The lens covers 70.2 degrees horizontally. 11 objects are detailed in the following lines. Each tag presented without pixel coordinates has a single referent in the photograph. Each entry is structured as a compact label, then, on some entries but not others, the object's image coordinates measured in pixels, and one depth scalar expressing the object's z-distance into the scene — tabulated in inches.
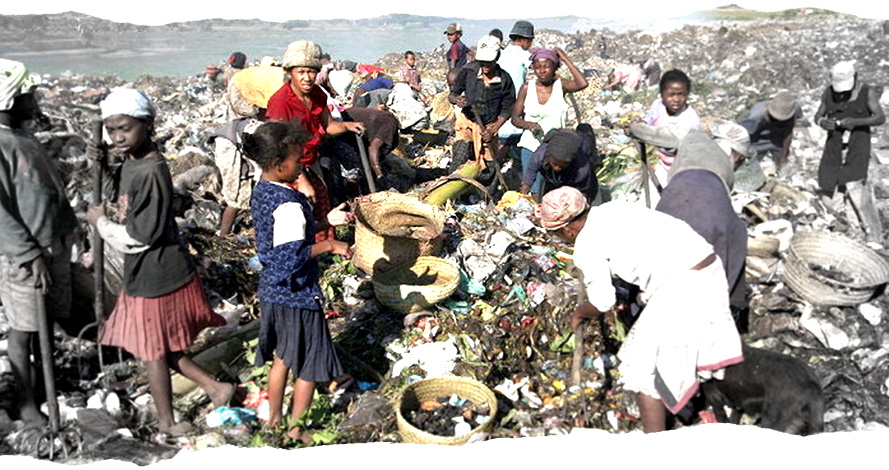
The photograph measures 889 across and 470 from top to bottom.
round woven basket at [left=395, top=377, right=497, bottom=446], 112.9
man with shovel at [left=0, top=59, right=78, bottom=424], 100.3
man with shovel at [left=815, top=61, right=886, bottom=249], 175.9
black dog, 101.8
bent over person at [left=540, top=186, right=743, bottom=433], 97.4
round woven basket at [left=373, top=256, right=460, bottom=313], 151.3
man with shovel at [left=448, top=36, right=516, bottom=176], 227.5
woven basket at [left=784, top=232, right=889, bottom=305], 154.4
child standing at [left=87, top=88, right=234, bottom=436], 101.4
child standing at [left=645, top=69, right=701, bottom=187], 147.3
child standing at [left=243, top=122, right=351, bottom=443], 102.6
